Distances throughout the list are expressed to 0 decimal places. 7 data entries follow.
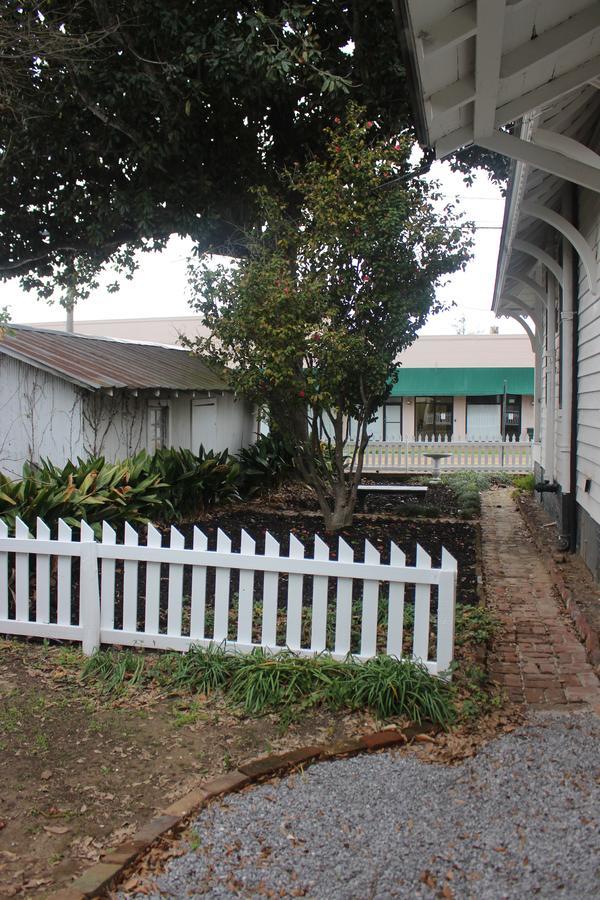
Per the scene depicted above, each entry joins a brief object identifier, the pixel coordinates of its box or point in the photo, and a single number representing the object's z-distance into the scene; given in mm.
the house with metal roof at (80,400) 10938
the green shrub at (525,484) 15218
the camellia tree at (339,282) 8844
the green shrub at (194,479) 10602
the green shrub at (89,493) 7059
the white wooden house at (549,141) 3734
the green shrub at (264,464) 13758
